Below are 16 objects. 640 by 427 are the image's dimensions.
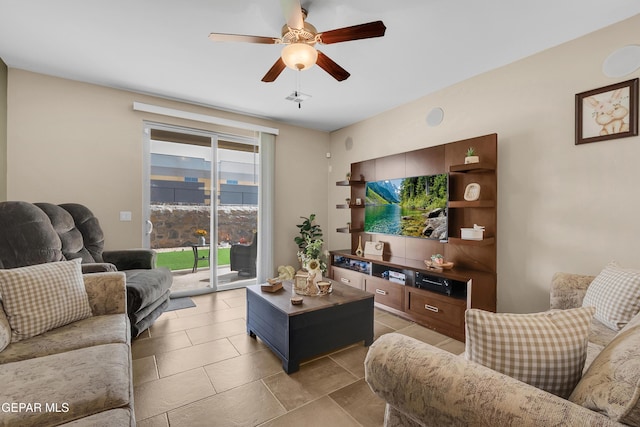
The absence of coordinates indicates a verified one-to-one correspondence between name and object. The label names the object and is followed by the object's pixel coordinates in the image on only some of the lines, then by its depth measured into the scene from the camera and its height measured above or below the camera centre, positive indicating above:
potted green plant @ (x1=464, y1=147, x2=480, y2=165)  2.64 +0.55
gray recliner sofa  2.14 -0.34
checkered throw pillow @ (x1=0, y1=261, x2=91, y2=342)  1.46 -0.49
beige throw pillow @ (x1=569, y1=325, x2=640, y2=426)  0.62 -0.43
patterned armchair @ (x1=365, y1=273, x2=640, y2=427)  0.65 -0.47
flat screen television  3.07 +0.08
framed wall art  2.01 +0.79
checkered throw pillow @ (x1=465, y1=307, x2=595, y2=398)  0.82 -0.40
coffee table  1.99 -0.86
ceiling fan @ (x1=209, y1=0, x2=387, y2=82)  1.68 +1.13
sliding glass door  3.64 +0.08
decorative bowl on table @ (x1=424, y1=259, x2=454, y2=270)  2.81 -0.53
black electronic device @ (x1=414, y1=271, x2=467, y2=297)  2.67 -0.72
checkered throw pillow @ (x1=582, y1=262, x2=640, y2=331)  1.56 -0.49
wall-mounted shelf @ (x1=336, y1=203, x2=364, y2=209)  4.07 +0.10
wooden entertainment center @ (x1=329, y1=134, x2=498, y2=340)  2.60 -0.51
